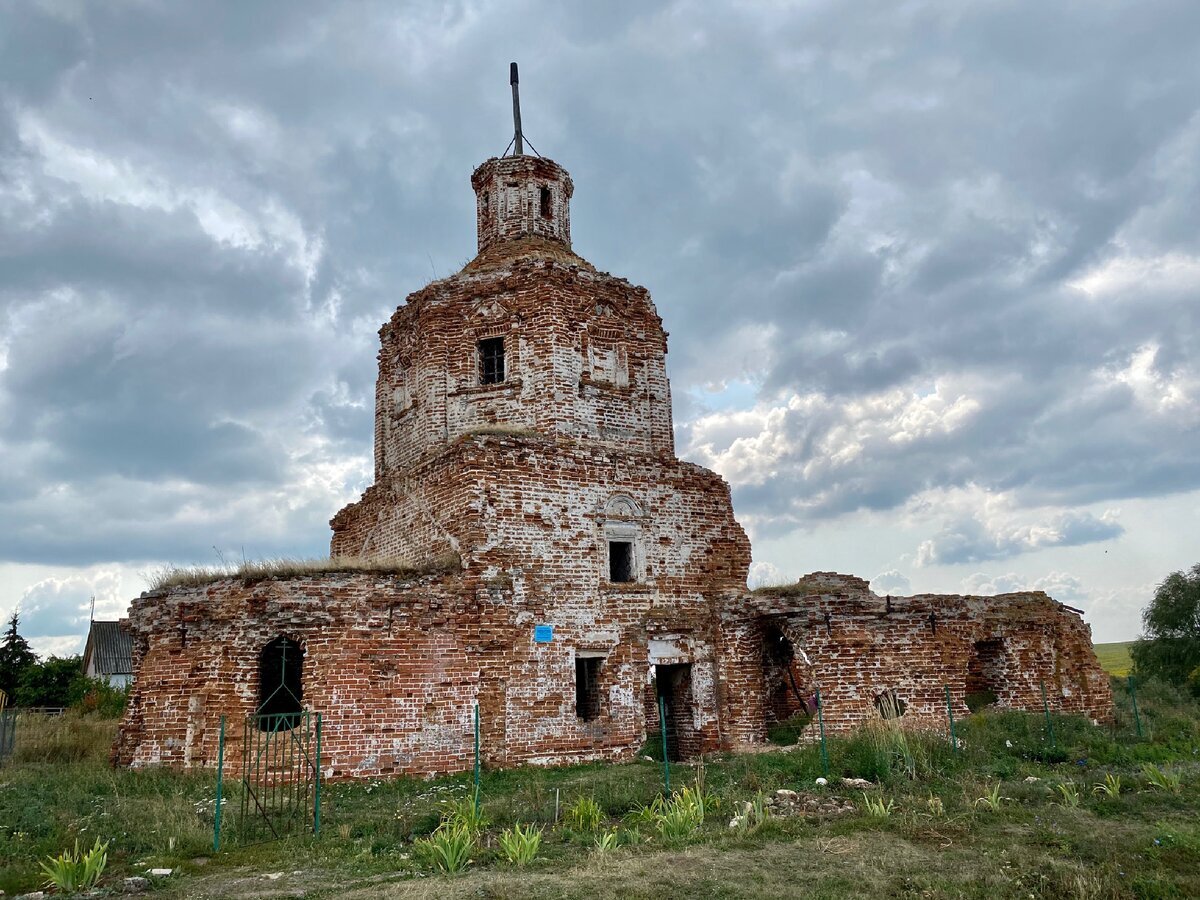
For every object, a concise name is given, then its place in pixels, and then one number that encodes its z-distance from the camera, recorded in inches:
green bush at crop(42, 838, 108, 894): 276.4
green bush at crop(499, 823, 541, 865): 293.4
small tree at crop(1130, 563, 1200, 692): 992.9
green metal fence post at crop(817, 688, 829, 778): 432.1
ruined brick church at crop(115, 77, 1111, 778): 486.9
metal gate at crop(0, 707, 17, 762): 563.5
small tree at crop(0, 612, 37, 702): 1279.5
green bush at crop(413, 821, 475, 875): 288.8
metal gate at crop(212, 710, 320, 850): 355.5
